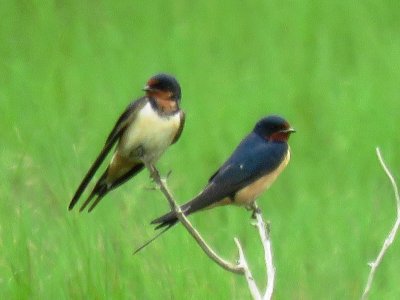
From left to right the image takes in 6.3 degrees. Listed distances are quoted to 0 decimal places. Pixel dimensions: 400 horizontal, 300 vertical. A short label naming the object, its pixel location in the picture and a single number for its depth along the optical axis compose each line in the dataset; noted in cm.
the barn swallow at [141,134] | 1229
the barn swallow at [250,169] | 1216
